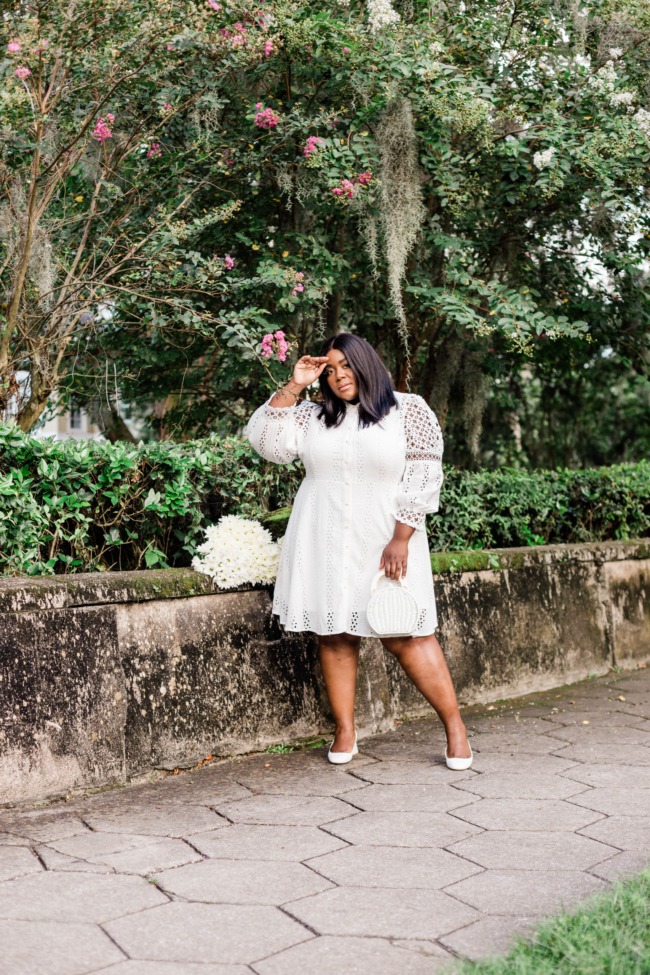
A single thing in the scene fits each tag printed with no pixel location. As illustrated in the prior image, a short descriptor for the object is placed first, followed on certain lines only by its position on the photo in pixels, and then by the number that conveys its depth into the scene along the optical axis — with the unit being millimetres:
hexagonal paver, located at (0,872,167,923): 2312
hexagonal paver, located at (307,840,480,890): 2541
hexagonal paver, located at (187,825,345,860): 2747
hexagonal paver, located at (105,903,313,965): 2115
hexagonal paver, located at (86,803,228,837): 2971
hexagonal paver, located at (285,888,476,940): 2236
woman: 3551
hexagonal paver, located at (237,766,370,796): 3393
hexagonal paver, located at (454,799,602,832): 3012
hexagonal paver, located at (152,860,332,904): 2434
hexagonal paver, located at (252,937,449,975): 2045
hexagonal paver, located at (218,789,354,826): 3066
